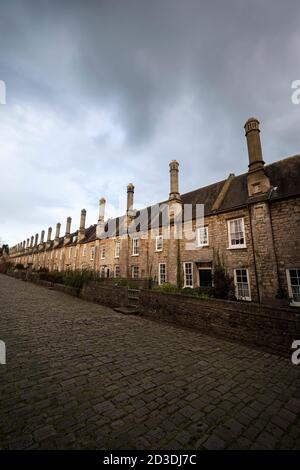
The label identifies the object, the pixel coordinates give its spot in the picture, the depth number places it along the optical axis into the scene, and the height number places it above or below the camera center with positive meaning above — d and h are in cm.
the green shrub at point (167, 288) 1287 -88
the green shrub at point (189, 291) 1322 -109
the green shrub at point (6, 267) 5228 +147
